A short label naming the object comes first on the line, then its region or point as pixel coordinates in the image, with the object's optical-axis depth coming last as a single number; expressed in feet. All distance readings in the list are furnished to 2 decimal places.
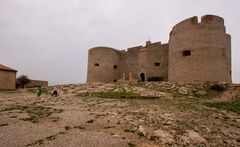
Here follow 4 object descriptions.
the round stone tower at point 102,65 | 71.51
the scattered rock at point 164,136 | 14.27
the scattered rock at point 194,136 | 14.85
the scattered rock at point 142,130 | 15.40
